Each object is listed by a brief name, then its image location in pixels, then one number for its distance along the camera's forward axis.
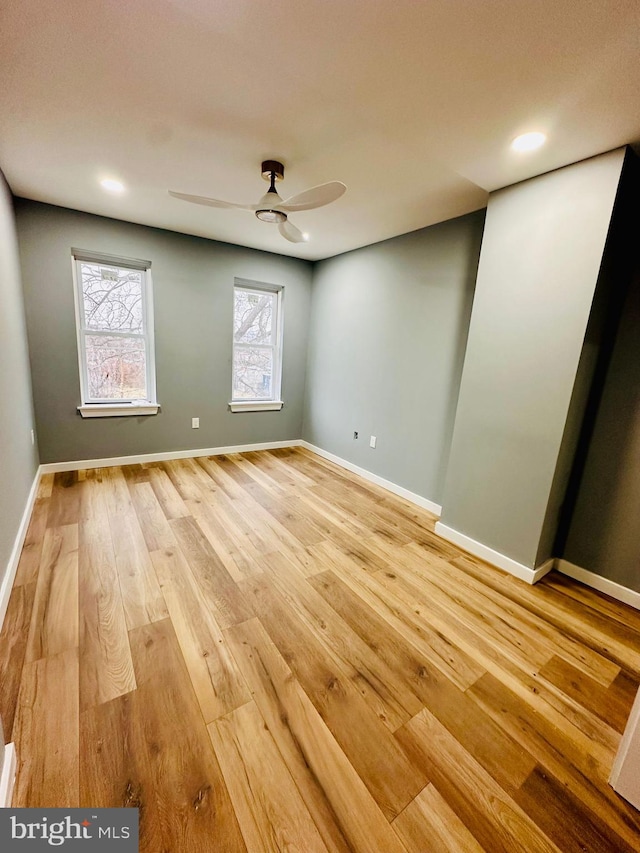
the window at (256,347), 4.15
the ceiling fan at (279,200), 1.76
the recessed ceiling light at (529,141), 1.63
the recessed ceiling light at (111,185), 2.44
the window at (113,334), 3.30
